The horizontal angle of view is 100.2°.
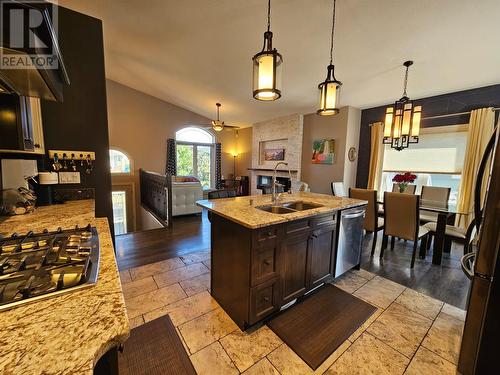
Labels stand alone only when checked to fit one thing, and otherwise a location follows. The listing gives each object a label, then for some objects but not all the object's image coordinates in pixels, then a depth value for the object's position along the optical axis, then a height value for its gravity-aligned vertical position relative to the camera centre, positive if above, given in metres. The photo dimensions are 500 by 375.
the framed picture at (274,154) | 6.59 +0.50
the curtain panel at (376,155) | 4.75 +0.38
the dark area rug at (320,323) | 1.57 -1.32
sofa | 4.91 -0.72
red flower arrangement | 3.38 -0.12
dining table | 2.80 -0.80
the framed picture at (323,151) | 5.25 +0.50
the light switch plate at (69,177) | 2.05 -0.13
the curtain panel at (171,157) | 7.17 +0.33
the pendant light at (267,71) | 1.50 +0.71
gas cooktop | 0.67 -0.39
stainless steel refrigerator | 1.11 -0.65
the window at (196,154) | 7.68 +0.50
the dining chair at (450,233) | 2.86 -0.83
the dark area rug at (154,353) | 1.38 -1.33
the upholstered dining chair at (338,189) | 4.06 -0.36
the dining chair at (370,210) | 3.14 -0.58
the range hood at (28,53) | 0.76 +0.48
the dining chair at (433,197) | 3.40 -0.41
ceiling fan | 5.67 +1.16
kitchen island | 1.63 -0.73
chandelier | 2.75 +0.70
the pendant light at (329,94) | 1.89 +0.70
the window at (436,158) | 3.82 +0.31
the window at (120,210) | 6.39 -1.38
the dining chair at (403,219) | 2.73 -0.64
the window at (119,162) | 6.39 +0.10
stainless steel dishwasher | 2.33 -0.80
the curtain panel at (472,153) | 3.40 +0.35
